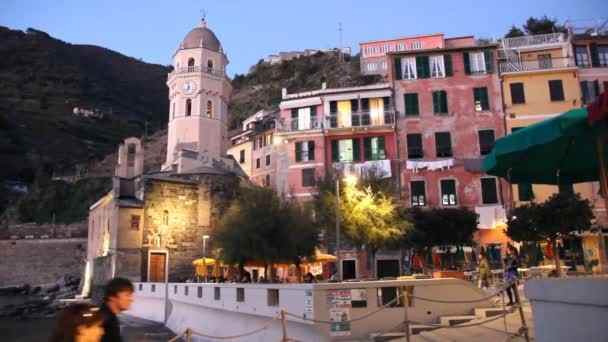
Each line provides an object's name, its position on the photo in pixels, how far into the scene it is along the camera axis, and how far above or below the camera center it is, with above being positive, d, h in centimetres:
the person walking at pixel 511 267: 1366 -30
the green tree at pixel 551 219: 1891 +134
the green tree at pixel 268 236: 2528 +131
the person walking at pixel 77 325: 386 -45
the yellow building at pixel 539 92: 3012 +998
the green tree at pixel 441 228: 2595 +149
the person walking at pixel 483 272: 1628 -50
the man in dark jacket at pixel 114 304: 434 -34
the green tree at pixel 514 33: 5981 +2659
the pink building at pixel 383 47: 5731 +2531
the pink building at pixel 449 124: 3123 +844
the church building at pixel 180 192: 3800 +579
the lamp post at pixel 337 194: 1775 +293
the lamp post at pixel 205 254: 3309 +74
